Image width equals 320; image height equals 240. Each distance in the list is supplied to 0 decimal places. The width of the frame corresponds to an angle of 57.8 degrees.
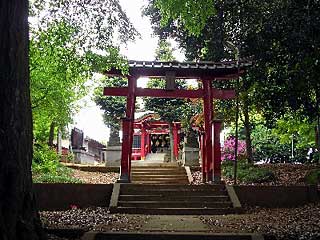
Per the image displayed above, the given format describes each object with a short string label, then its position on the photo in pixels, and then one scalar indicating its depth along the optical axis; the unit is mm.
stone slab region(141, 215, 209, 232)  5200
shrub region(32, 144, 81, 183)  9708
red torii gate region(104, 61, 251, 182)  9691
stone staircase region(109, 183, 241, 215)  7514
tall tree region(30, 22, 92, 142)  6936
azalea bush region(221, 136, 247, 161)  14237
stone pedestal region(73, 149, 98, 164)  18805
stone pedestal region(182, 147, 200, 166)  13226
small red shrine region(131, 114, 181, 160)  19944
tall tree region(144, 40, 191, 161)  17685
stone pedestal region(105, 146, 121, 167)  13589
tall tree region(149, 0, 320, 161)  6536
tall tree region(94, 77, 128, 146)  19646
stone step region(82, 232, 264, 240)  4384
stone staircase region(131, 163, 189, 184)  11522
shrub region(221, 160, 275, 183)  9752
